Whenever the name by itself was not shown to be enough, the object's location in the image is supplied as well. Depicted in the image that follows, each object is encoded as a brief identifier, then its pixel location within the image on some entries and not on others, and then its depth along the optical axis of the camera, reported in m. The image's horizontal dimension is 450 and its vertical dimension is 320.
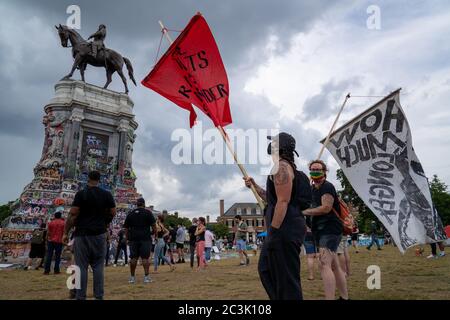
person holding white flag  4.34
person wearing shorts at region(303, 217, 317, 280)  7.73
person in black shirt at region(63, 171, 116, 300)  5.04
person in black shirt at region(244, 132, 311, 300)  2.99
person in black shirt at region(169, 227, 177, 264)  16.51
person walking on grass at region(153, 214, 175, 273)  11.05
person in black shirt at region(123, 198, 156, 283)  7.95
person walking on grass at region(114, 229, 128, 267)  14.53
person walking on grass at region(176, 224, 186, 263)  15.30
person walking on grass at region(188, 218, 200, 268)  14.02
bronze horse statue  22.92
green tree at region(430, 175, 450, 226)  46.97
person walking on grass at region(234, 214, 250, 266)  13.00
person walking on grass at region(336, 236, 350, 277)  6.32
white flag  6.74
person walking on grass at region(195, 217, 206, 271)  11.75
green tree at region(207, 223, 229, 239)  85.19
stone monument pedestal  19.31
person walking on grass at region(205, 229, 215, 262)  14.23
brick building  90.69
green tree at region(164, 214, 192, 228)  75.37
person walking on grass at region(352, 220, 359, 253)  19.17
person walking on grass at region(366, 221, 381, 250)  20.25
